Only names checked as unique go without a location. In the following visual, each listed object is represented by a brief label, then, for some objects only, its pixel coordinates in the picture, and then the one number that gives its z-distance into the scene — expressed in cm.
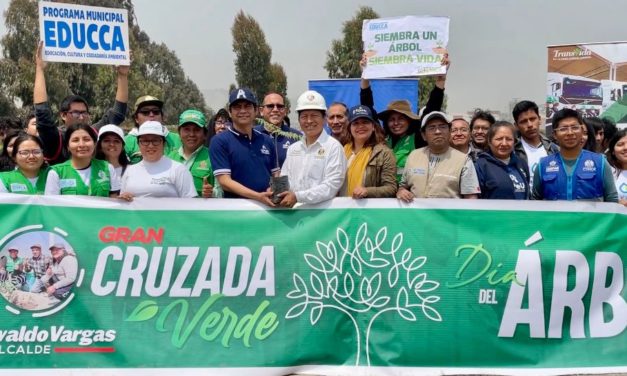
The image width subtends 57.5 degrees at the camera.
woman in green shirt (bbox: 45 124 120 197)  442
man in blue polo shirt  440
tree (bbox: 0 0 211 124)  3541
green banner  411
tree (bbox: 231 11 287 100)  4797
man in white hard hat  425
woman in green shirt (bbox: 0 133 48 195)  441
